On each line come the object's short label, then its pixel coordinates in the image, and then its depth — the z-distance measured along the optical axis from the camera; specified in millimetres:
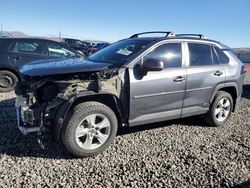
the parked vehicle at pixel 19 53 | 5041
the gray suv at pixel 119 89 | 2559
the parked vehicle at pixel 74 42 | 14049
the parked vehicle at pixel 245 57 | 22846
